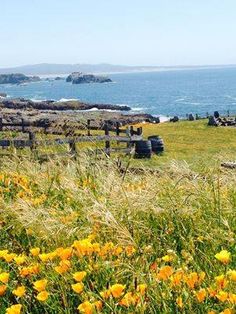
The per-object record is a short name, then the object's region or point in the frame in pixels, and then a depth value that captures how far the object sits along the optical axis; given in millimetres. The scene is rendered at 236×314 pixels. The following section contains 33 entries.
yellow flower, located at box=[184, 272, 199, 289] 2597
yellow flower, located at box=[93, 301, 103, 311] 2496
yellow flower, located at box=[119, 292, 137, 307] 2515
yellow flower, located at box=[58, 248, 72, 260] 3059
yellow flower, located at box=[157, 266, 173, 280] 2705
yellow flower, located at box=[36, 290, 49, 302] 2619
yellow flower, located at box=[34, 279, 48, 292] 2677
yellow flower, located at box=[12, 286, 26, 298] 2664
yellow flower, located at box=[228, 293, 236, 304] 2345
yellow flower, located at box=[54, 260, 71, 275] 2906
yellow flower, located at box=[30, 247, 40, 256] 3186
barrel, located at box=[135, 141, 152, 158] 22745
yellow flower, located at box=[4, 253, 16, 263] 3137
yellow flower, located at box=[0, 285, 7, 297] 2865
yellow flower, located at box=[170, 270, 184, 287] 2656
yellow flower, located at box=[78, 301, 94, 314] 2398
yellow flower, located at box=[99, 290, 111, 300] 2596
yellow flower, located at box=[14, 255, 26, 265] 3068
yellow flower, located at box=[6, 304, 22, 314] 2477
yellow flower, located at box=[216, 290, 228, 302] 2324
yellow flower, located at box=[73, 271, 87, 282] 2611
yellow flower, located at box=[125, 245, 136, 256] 3329
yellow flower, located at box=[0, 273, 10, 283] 2787
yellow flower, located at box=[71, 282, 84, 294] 2568
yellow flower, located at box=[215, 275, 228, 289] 2521
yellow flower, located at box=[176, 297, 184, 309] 2452
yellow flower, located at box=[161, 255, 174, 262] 2979
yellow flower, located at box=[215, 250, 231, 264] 2590
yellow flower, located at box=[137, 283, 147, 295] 2557
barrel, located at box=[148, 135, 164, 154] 24469
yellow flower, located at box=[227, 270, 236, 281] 2488
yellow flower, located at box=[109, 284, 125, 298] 2480
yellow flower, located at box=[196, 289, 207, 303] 2430
